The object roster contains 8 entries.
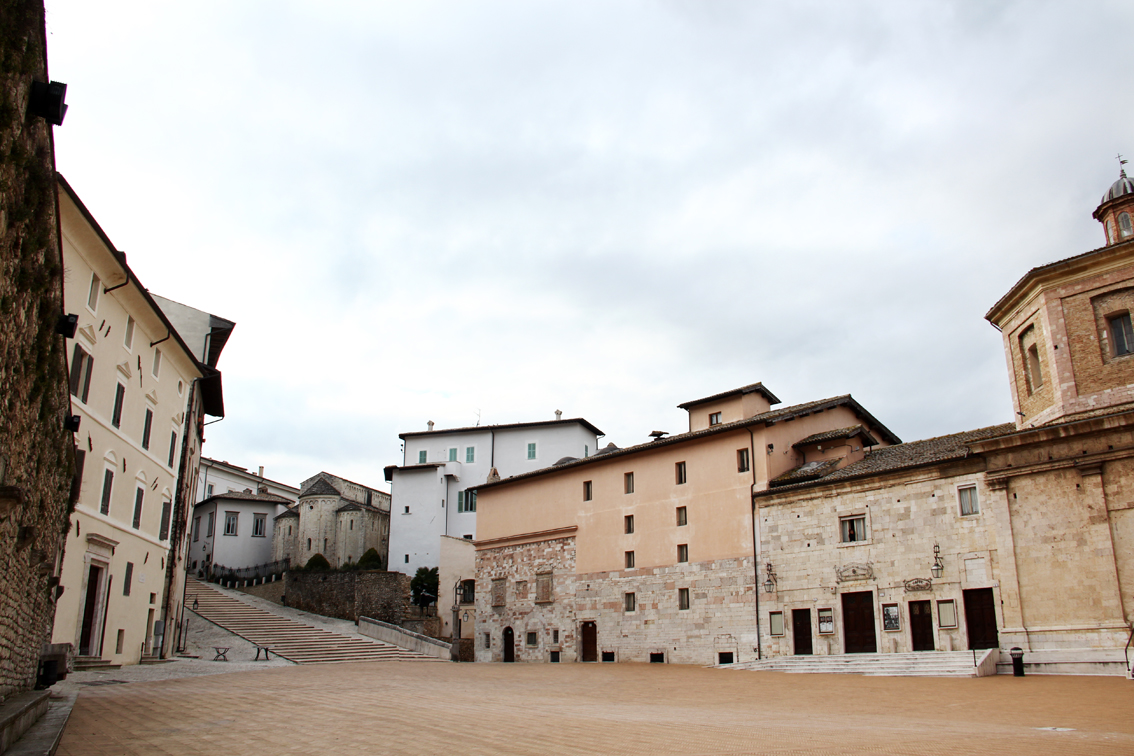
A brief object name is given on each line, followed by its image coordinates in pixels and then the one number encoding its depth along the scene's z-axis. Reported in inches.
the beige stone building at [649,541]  1284.4
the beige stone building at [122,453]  834.2
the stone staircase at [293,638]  1291.8
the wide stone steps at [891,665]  895.1
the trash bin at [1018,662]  866.8
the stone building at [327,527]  2295.8
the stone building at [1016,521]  874.1
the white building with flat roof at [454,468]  2255.2
